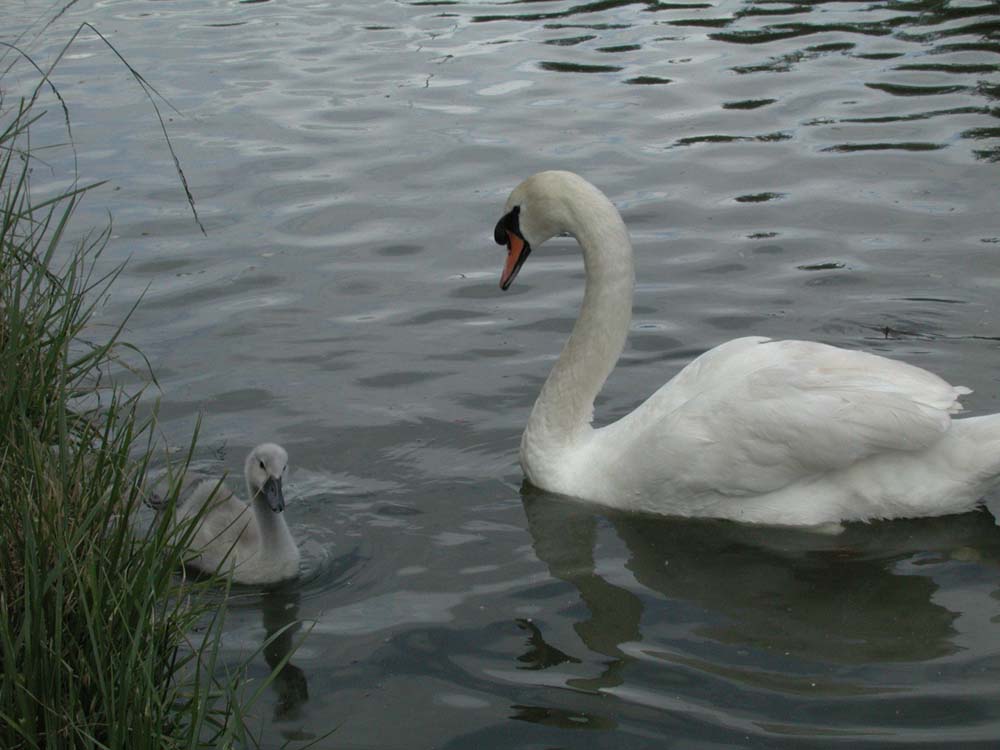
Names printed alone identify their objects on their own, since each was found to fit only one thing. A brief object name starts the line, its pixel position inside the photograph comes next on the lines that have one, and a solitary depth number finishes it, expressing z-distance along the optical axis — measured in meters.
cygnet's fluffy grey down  5.13
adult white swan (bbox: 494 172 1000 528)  5.27
